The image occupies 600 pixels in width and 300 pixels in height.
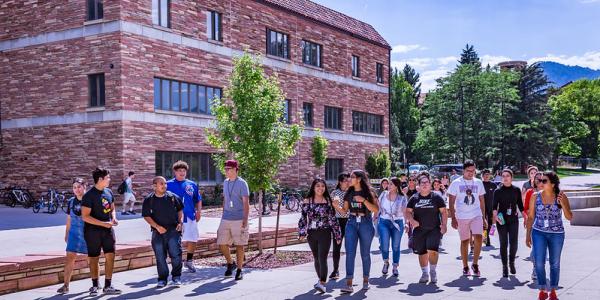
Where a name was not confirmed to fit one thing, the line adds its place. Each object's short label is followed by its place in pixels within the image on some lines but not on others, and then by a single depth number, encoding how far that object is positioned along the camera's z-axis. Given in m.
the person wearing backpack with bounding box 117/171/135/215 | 24.20
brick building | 26.23
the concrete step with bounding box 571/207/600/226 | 19.91
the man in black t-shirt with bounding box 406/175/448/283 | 9.98
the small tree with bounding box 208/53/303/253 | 14.17
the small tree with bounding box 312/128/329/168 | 35.53
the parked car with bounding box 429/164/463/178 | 54.97
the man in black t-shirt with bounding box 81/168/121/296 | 9.21
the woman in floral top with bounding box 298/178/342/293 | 9.44
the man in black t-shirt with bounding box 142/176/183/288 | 9.85
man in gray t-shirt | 10.66
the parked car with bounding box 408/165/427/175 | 64.01
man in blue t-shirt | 10.88
